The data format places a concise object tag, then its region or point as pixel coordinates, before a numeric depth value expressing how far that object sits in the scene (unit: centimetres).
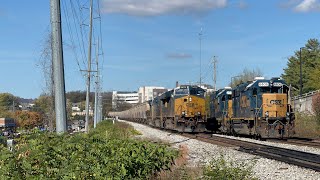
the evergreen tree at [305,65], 8769
